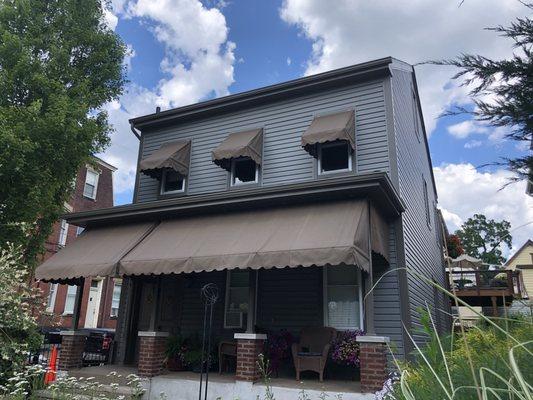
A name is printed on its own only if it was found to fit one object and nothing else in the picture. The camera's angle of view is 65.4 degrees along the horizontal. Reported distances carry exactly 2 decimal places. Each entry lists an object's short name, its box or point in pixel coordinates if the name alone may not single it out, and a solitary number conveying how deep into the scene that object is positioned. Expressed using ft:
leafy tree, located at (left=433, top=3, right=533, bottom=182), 10.94
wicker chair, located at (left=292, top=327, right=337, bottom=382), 25.43
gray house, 24.94
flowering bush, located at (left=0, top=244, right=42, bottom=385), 23.54
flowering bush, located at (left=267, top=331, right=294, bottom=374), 27.94
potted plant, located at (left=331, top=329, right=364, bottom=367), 26.48
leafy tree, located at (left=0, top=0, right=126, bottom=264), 38.83
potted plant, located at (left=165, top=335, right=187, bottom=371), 30.48
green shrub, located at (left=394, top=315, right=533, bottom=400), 5.05
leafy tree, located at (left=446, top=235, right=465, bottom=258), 63.28
